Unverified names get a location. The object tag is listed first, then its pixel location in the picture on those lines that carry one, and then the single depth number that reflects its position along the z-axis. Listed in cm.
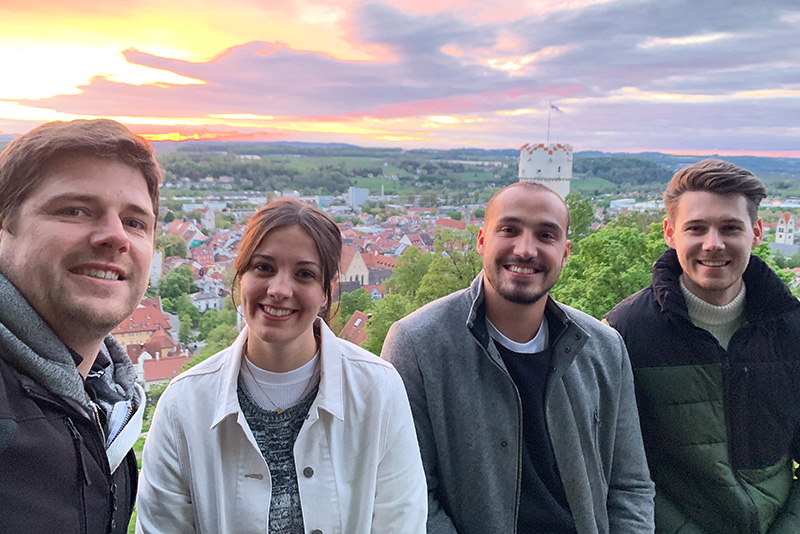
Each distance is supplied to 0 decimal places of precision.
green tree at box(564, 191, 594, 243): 1118
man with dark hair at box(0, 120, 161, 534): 90
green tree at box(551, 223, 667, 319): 693
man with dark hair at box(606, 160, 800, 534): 175
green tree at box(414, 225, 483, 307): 898
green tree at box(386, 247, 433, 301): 1005
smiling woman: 118
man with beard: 151
